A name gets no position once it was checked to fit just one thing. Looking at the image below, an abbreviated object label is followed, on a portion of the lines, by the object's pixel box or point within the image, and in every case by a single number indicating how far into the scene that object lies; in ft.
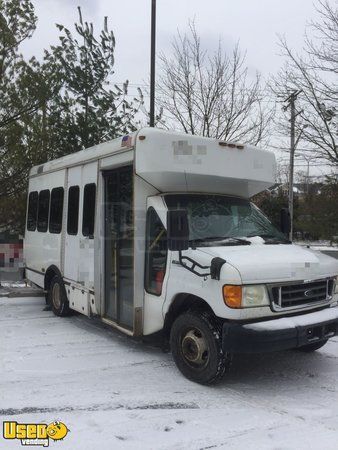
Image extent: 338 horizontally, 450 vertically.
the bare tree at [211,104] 47.85
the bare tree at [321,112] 40.40
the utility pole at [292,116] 43.91
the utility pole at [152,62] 38.06
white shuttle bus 14.67
